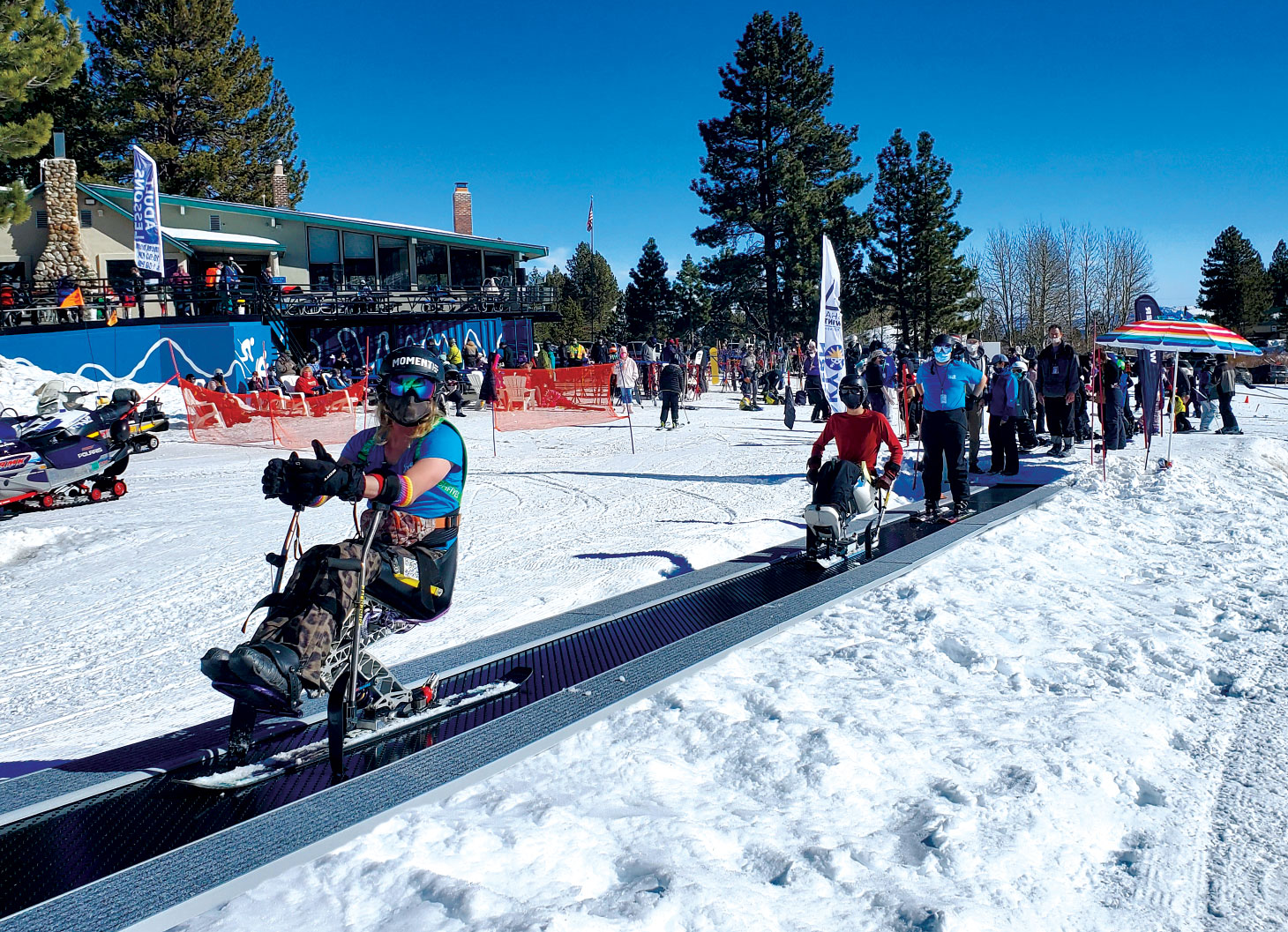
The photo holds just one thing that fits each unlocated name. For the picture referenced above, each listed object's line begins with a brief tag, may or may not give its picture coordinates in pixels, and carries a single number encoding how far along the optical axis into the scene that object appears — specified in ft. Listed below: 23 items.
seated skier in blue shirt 10.46
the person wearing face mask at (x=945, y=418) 28.76
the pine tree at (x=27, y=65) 62.03
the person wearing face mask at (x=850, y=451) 24.02
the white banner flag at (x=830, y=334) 39.09
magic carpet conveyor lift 9.47
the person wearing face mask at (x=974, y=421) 42.91
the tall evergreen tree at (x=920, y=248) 138.51
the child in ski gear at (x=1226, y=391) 56.08
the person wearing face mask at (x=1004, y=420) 40.67
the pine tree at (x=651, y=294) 223.10
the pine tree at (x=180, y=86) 117.19
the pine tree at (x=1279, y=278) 211.00
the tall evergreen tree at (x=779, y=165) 125.18
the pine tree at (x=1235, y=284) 193.67
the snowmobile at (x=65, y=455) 33.99
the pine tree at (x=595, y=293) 230.89
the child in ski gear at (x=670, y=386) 60.75
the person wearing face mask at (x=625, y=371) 67.67
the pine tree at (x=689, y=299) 223.30
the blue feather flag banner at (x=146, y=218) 70.59
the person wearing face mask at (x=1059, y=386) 45.55
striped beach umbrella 37.29
